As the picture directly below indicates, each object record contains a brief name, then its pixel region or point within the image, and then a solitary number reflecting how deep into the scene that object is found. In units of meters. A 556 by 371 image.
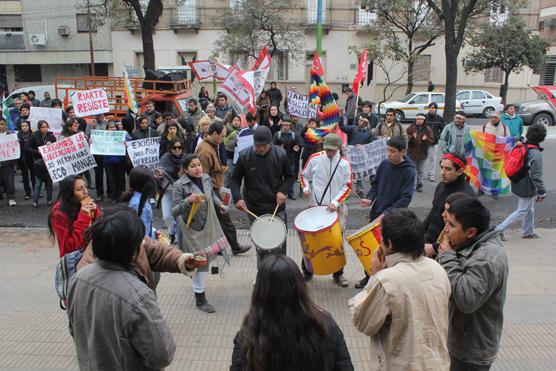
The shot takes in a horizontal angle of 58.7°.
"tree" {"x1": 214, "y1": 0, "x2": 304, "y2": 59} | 27.28
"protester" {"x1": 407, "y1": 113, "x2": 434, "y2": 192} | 10.20
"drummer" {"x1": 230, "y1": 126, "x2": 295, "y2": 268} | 5.59
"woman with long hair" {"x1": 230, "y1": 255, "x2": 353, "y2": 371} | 2.04
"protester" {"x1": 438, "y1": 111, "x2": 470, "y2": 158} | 9.66
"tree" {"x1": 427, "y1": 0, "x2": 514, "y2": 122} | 14.33
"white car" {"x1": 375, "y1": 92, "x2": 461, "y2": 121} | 23.41
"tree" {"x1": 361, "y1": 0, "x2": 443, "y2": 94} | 25.45
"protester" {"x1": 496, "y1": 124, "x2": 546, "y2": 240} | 6.99
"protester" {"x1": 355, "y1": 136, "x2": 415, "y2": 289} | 5.23
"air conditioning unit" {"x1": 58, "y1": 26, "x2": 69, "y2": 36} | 34.56
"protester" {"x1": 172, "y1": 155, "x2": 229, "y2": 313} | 5.08
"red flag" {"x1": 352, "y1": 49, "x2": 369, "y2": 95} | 10.92
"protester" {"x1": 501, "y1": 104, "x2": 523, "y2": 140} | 10.07
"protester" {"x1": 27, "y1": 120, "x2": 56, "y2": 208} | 9.28
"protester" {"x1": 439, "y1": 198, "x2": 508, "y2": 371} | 2.73
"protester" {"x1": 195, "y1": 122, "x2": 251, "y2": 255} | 6.25
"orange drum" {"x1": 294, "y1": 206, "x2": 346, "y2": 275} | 4.96
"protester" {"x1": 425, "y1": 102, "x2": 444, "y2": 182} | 10.79
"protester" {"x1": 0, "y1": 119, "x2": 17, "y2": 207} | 9.39
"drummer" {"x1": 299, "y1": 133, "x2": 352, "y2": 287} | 5.66
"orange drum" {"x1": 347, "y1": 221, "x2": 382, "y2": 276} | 4.63
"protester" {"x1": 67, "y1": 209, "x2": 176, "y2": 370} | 2.38
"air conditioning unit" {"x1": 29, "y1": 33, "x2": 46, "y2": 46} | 34.41
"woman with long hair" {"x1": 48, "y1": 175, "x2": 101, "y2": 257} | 3.86
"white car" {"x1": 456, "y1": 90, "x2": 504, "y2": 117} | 24.98
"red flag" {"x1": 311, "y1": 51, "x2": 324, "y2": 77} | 9.55
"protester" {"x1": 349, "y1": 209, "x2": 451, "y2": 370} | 2.43
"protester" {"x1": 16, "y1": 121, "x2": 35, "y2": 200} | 9.55
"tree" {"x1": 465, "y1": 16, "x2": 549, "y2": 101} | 25.14
